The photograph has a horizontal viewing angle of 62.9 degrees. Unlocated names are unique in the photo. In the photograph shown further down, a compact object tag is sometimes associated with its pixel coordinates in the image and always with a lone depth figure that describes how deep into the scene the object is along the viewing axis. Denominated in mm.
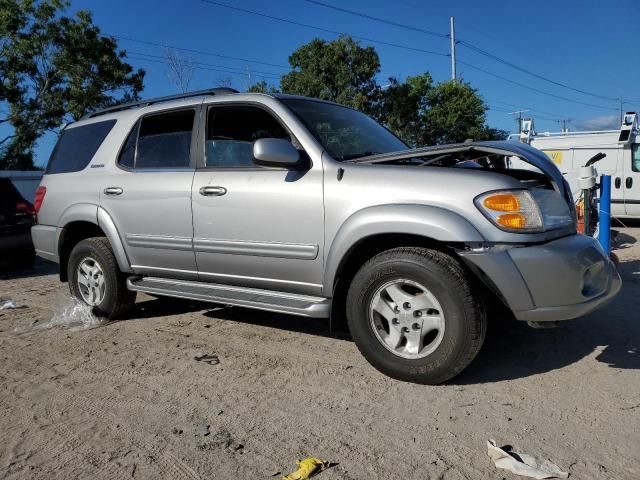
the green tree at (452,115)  29234
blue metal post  5527
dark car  7547
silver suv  2910
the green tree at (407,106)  27688
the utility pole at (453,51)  38894
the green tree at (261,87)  25647
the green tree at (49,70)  15328
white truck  11914
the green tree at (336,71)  25734
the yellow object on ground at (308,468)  2252
